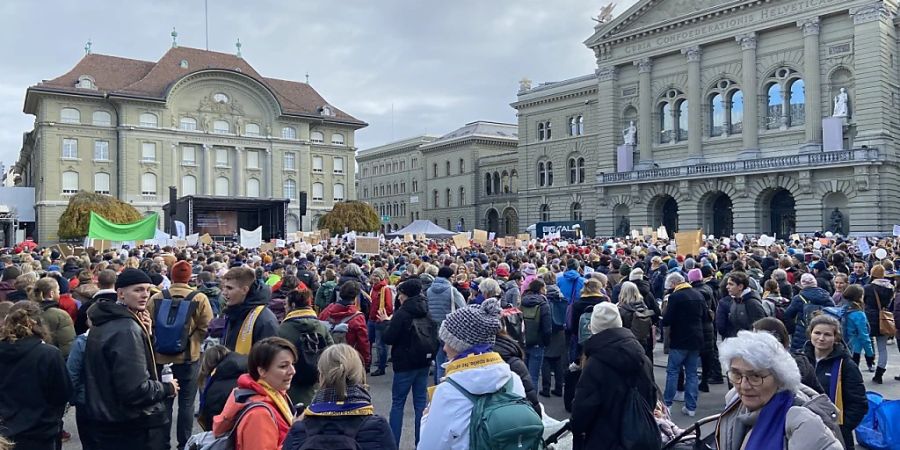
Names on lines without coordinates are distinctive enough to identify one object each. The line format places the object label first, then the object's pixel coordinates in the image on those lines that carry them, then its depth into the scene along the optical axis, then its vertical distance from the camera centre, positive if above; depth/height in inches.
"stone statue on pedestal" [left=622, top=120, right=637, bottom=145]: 2046.0 +286.3
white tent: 1532.2 +6.6
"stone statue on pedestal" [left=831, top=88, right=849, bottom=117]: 1610.5 +292.4
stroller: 158.4 -53.3
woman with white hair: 129.4 -34.1
